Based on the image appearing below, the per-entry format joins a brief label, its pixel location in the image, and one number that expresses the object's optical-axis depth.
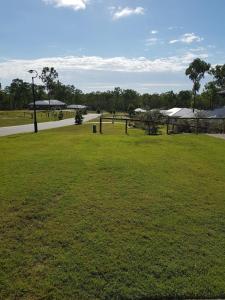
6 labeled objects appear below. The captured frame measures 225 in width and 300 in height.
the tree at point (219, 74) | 49.76
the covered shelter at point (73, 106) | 77.26
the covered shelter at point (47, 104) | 71.74
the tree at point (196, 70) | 47.76
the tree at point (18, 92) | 72.38
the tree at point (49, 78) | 73.19
